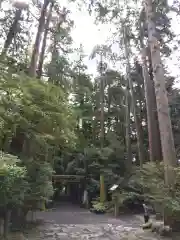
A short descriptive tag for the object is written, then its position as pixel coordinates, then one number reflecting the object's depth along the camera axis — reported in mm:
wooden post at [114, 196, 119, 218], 7541
